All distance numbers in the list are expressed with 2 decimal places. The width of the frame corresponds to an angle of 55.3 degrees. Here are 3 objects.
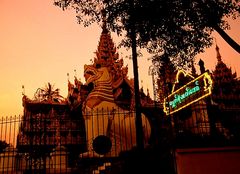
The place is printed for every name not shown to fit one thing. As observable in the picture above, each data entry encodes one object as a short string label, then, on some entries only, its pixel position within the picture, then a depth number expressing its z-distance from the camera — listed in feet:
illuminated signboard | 27.75
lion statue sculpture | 44.74
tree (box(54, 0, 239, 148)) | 27.85
